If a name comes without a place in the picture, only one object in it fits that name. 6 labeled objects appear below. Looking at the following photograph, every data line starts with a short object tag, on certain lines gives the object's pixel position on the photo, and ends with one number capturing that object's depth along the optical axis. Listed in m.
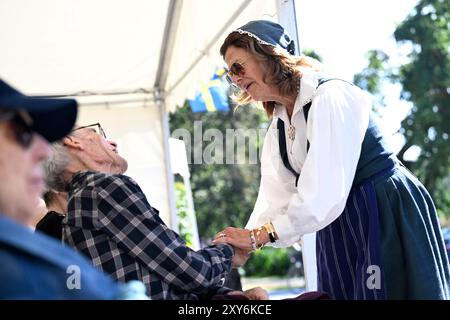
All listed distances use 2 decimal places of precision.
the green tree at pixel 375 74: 24.06
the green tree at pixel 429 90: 21.52
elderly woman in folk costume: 2.14
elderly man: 1.93
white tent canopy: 4.79
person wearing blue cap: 1.04
